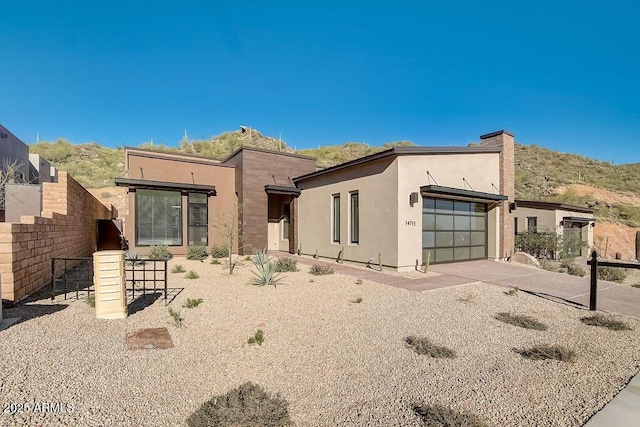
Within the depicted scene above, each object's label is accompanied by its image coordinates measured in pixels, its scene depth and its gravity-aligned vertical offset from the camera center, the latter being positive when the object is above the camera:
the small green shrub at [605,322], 5.61 -1.97
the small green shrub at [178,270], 10.89 -1.91
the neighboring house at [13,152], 14.69 +3.03
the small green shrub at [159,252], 14.26 -1.75
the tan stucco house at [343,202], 11.59 +0.50
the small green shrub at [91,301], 6.34 -1.75
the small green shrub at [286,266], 11.45 -1.88
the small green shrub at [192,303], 6.58 -1.85
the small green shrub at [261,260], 9.69 -1.45
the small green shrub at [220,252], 15.36 -1.84
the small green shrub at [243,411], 2.81 -1.80
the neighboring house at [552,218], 16.86 -0.26
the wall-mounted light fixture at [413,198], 11.25 +0.53
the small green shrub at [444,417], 2.80 -1.82
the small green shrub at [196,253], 14.66 -1.81
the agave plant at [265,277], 9.01 -1.78
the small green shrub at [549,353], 4.30 -1.89
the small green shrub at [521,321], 5.66 -1.97
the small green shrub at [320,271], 10.71 -1.92
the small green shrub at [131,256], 11.74 -1.57
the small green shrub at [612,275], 10.69 -2.05
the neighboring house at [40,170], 18.12 +2.53
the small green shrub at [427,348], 4.42 -1.91
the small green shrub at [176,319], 5.43 -1.82
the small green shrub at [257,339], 4.70 -1.83
